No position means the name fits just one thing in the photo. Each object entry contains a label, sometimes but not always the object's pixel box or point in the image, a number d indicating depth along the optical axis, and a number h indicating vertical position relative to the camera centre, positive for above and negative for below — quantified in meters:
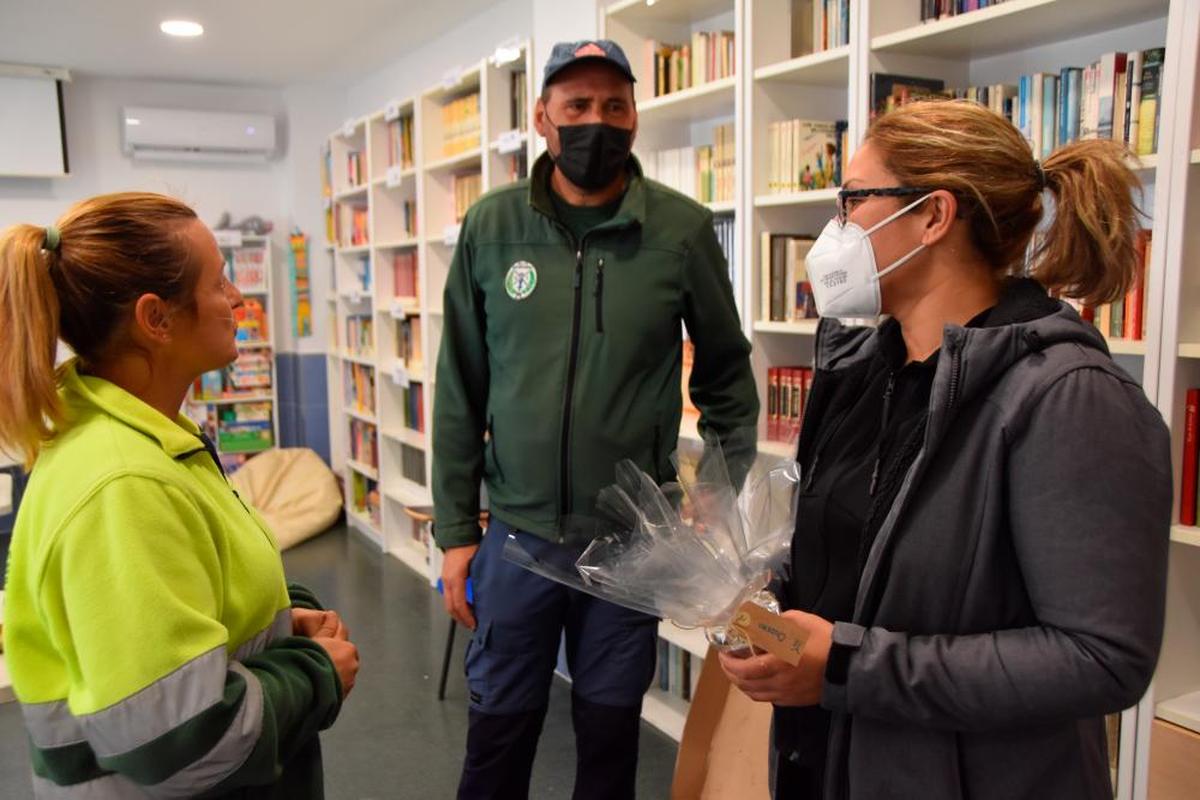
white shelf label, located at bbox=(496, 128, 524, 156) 3.75 +0.58
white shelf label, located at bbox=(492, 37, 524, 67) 3.70 +0.93
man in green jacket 1.83 -0.20
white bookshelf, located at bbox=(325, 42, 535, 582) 4.16 +0.19
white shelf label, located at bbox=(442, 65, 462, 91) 4.29 +0.95
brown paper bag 2.19 -1.08
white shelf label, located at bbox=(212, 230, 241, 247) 6.27 +0.33
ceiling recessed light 4.84 +1.36
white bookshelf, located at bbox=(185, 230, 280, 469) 6.45 -0.71
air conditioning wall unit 6.14 +1.02
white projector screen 5.80 +1.00
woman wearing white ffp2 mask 0.98 -0.24
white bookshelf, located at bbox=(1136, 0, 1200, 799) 1.70 -0.07
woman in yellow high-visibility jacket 0.97 -0.29
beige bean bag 5.95 -1.33
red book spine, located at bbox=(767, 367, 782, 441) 2.76 -0.34
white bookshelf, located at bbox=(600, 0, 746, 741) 2.90 +0.57
